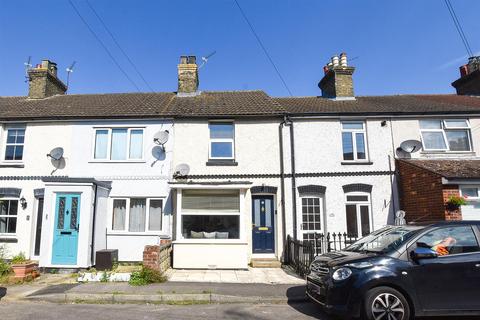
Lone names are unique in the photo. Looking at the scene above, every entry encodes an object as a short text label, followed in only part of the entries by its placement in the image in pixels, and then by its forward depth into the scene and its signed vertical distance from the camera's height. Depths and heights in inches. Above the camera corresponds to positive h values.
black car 211.2 -41.8
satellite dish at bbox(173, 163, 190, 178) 483.2 +65.5
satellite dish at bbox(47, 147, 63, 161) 485.4 +90.6
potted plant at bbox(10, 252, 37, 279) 346.5 -52.1
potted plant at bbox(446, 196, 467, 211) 392.5 +13.0
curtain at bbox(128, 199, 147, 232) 478.0 +2.8
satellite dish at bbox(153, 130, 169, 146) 482.6 +112.3
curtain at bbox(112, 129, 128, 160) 496.4 +107.0
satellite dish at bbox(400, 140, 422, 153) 485.7 +96.8
